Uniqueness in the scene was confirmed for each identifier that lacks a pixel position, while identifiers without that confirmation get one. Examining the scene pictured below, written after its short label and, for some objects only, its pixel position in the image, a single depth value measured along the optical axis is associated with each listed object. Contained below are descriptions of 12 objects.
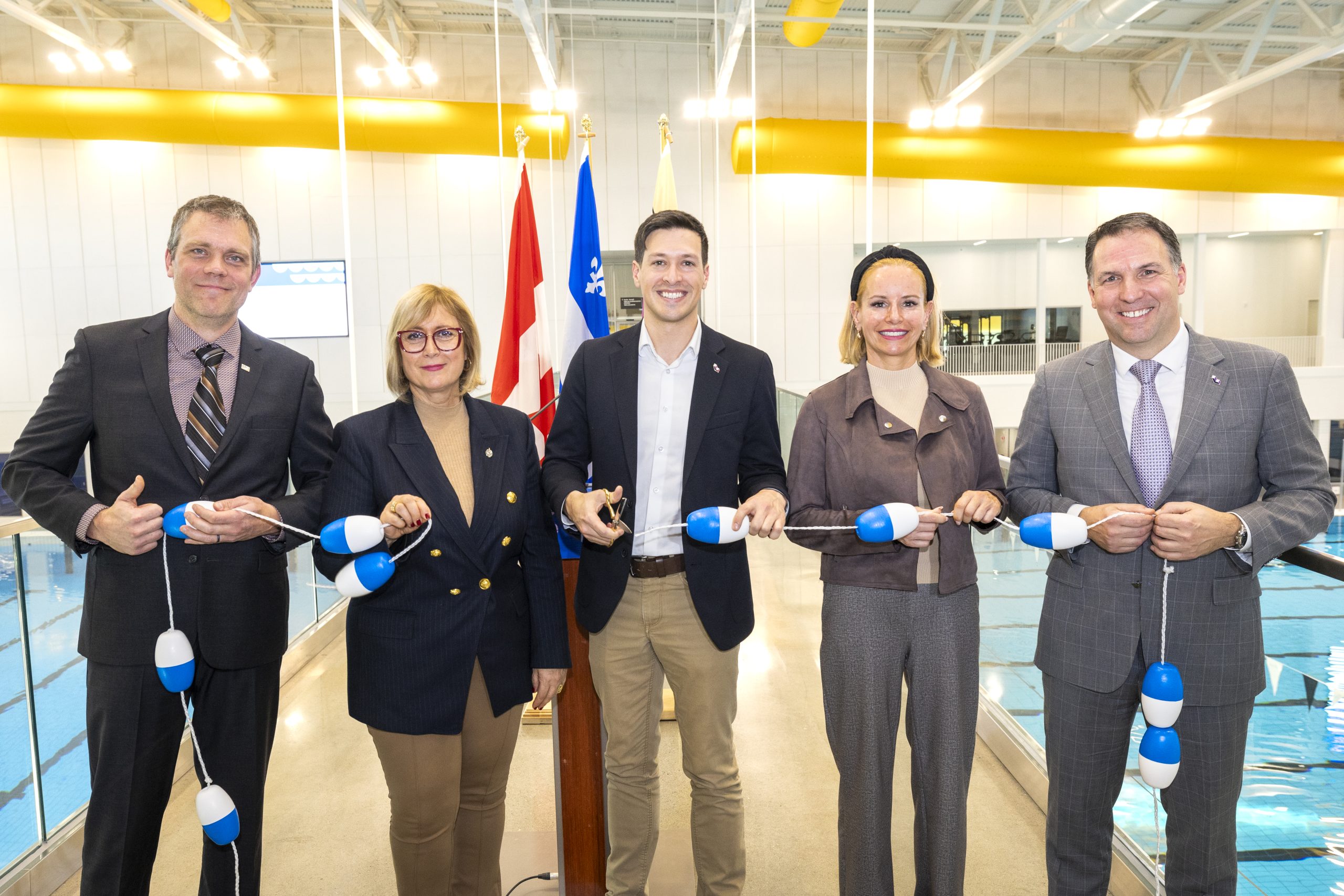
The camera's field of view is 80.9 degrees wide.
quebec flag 3.77
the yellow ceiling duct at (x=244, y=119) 9.90
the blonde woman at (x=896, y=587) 1.93
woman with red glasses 1.84
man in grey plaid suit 1.69
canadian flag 3.81
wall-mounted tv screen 10.44
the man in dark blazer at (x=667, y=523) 2.06
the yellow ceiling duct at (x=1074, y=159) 10.85
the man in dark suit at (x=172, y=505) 1.78
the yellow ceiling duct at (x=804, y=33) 8.52
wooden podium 2.37
